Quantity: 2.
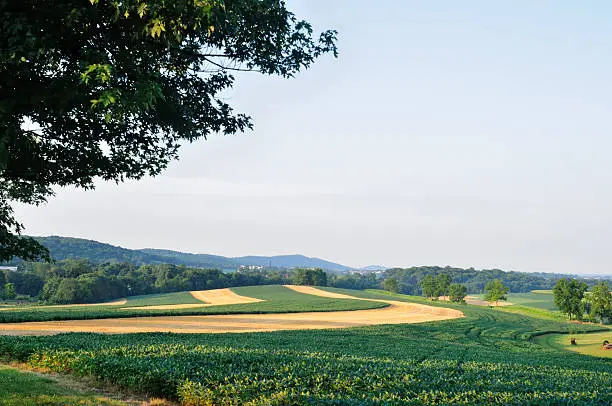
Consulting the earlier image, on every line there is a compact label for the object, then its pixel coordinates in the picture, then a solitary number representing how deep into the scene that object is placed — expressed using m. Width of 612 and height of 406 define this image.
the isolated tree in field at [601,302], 99.50
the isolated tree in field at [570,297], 100.12
